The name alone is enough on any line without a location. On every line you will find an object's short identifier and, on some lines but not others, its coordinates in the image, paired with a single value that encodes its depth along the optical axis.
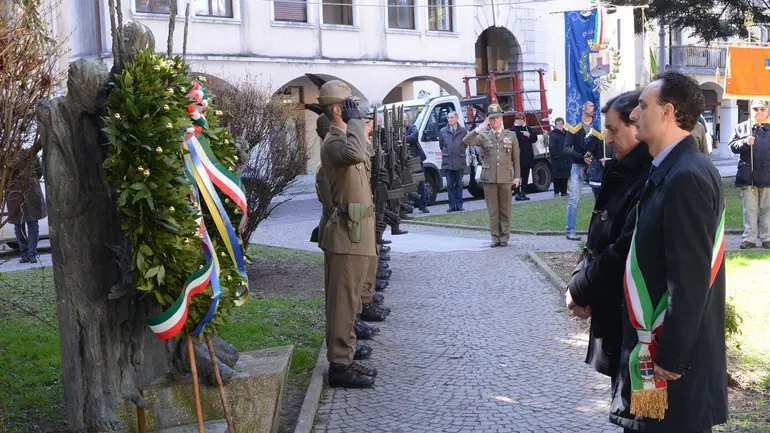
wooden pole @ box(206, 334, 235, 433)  4.41
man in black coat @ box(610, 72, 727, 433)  3.43
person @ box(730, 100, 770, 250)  12.04
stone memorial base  4.75
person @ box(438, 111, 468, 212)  19.20
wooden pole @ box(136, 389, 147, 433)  4.53
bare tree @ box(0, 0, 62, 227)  4.54
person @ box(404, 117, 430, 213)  19.19
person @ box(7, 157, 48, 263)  12.05
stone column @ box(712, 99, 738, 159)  49.41
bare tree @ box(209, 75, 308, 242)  10.53
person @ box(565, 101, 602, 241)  13.77
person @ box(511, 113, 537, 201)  21.92
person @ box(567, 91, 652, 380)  3.94
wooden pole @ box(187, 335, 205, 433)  4.33
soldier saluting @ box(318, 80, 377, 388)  6.25
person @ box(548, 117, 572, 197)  20.98
